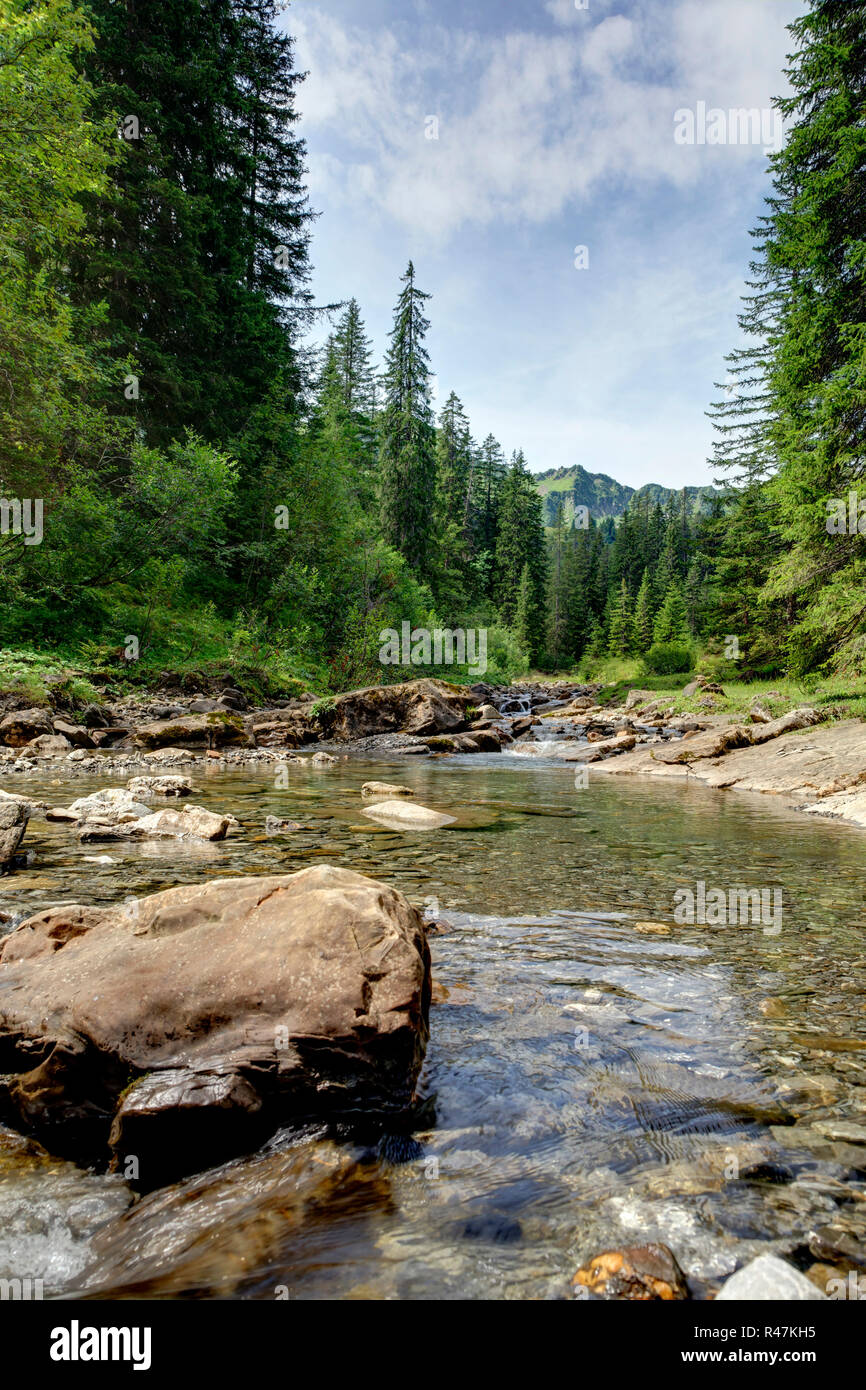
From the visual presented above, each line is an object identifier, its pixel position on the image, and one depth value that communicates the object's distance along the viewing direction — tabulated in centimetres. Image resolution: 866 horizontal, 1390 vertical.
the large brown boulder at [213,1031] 233
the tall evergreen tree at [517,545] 6888
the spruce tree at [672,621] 5791
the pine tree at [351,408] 3106
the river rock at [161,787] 946
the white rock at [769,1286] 173
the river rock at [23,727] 1282
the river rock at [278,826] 749
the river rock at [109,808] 728
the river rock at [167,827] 676
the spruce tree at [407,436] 3850
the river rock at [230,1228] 183
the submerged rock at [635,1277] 173
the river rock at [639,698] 3211
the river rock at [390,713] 2009
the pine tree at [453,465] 5944
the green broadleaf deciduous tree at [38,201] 1236
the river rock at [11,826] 552
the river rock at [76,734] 1346
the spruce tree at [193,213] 2156
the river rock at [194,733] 1433
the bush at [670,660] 4803
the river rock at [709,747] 1595
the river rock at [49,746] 1239
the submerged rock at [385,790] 1070
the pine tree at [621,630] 6450
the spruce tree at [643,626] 6323
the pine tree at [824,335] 1505
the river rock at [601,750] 1820
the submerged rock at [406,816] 838
